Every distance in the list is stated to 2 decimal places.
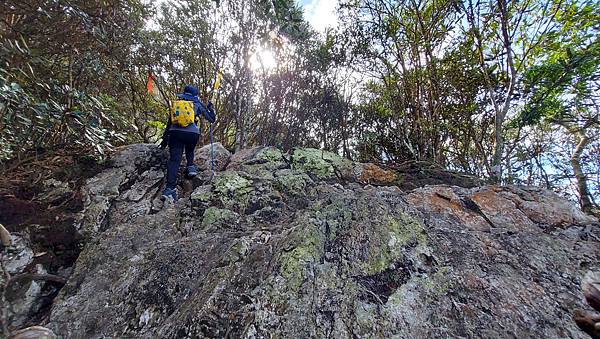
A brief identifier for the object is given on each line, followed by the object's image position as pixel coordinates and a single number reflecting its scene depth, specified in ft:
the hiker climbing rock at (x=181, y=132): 14.29
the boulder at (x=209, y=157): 17.87
